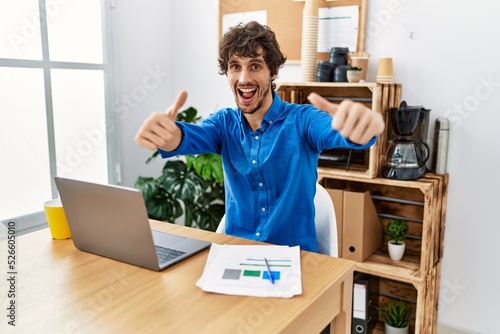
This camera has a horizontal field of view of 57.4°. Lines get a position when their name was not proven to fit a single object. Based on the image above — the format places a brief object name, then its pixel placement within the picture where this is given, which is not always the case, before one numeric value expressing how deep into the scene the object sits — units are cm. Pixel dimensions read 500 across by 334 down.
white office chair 169
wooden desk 95
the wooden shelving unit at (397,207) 219
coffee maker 222
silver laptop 116
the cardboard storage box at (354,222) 231
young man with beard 166
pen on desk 112
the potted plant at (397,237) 235
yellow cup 145
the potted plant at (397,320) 242
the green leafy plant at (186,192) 277
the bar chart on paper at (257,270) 114
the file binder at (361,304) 240
